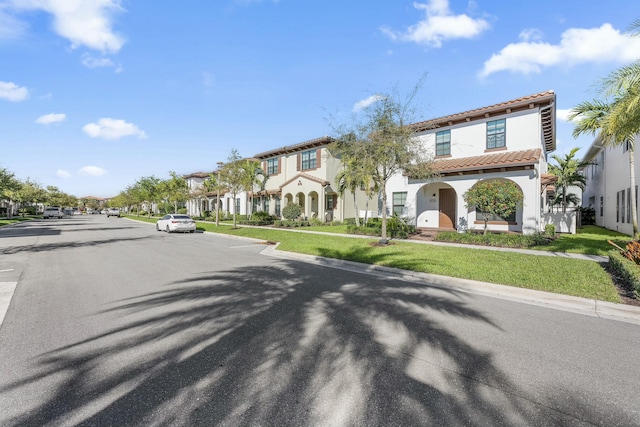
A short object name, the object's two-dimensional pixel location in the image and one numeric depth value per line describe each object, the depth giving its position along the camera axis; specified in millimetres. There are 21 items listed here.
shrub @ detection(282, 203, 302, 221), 26875
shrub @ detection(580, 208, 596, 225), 27531
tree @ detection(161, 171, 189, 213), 43594
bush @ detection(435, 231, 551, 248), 13016
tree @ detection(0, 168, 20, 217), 31656
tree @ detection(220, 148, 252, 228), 24234
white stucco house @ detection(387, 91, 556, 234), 15055
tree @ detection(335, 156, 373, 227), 13579
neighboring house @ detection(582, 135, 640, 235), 17234
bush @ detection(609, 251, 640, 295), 6268
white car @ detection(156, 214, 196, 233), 22812
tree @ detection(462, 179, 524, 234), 14172
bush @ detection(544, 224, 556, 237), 15680
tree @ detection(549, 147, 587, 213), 28391
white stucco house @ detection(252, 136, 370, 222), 27234
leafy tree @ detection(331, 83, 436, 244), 13133
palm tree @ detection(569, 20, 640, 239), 8211
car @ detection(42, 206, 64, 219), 47219
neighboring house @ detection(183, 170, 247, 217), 38991
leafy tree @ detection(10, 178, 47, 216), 50347
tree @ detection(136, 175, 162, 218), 50250
